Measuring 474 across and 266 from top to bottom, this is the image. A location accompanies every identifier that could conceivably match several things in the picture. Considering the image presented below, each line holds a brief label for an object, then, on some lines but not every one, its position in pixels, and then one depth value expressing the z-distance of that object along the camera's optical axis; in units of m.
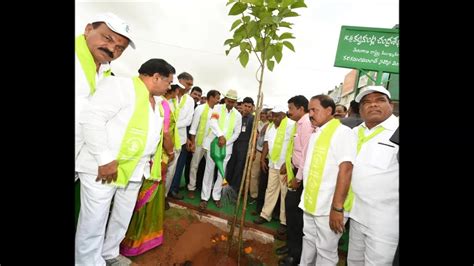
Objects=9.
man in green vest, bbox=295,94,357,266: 2.35
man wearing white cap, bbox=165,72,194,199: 4.75
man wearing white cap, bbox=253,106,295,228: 4.36
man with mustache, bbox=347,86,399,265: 2.08
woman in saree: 2.95
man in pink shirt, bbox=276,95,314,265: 3.12
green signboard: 6.38
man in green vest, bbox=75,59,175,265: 2.11
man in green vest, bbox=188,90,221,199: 5.14
